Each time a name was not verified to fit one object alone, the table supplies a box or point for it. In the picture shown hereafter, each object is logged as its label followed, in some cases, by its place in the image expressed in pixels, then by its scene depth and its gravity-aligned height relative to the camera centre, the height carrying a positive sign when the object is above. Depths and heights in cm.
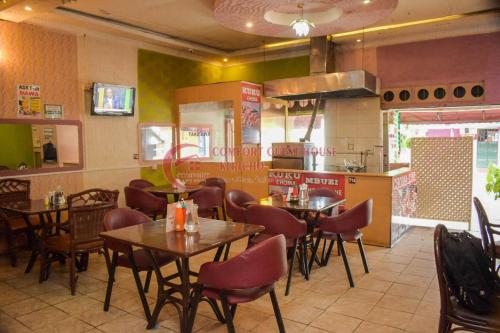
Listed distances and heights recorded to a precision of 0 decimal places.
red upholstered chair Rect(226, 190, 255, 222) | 406 -63
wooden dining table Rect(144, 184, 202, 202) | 517 -58
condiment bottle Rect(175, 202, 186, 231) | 278 -52
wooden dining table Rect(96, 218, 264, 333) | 236 -61
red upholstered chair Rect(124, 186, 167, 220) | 500 -71
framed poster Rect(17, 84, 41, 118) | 496 +63
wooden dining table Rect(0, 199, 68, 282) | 380 -63
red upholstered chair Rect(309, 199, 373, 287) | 366 -75
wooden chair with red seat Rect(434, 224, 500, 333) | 190 -86
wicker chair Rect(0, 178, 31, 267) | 427 -77
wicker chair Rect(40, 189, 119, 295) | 352 -84
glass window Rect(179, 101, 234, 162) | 692 +35
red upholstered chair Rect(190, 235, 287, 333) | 217 -74
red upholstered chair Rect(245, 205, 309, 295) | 337 -68
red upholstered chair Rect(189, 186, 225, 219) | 495 -68
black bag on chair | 199 -69
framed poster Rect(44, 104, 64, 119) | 523 +52
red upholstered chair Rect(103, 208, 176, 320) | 283 -84
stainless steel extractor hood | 548 +98
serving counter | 491 -60
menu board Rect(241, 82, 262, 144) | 616 +59
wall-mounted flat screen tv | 564 +75
